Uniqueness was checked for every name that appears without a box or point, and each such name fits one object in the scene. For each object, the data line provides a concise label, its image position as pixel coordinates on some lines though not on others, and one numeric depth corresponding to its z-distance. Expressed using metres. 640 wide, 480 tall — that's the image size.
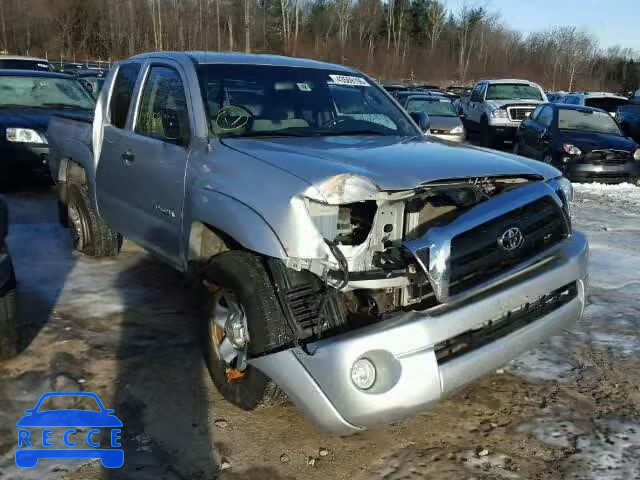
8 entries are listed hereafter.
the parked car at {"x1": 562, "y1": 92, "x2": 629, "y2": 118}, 20.05
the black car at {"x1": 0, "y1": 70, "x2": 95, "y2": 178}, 9.08
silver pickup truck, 2.99
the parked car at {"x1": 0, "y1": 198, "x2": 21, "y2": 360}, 3.93
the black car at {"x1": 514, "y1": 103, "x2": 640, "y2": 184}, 11.68
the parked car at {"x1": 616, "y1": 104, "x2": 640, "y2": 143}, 16.05
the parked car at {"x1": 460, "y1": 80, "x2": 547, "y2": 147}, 16.67
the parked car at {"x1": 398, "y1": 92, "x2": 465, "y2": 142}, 14.61
